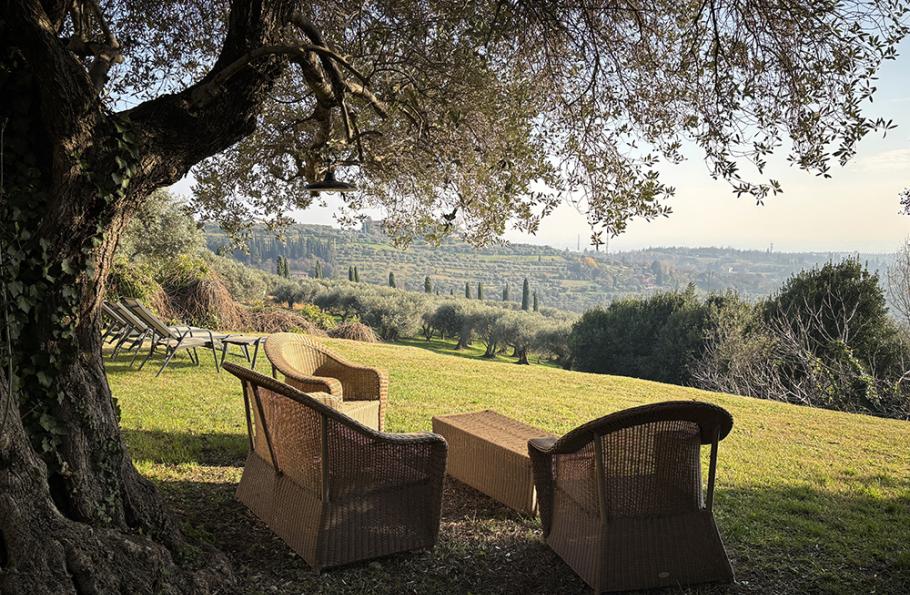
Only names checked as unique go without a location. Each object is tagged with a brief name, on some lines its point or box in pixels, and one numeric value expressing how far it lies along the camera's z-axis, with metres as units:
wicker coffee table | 4.50
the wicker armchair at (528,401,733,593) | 3.24
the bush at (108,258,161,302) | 14.95
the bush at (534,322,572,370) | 39.56
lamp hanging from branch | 5.61
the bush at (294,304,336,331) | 22.91
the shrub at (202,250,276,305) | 26.36
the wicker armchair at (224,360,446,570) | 3.47
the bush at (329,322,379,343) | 22.05
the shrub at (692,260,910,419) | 17.81
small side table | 9.79
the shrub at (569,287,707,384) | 31.53
